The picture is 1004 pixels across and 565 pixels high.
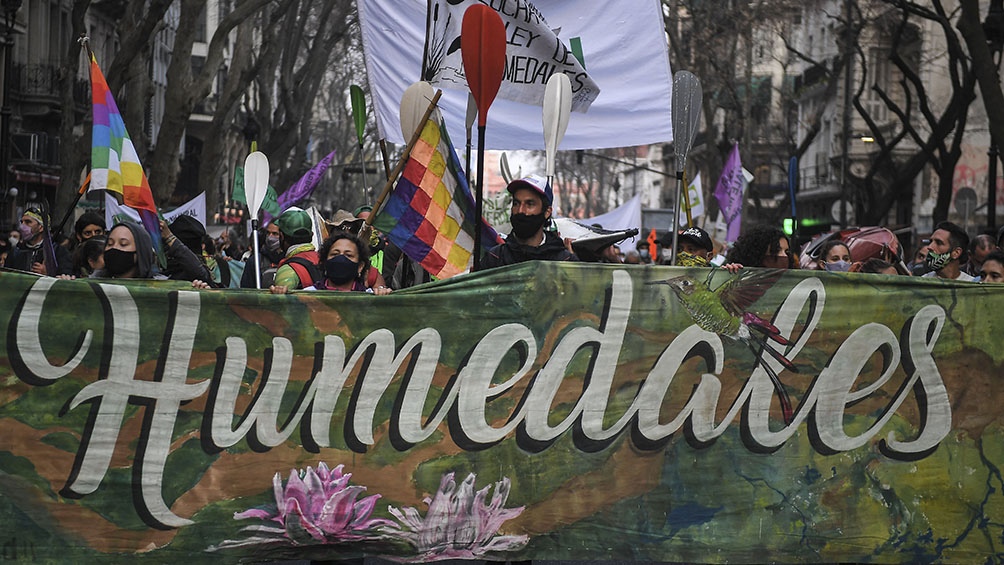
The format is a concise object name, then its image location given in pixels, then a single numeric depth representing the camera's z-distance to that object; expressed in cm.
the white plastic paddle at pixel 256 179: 930
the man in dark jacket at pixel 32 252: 1202
